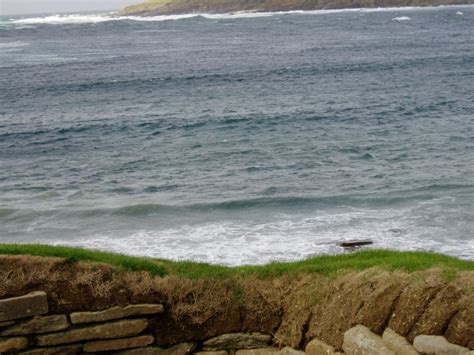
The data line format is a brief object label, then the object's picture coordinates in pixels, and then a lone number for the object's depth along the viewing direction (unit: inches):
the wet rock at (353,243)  887.1
